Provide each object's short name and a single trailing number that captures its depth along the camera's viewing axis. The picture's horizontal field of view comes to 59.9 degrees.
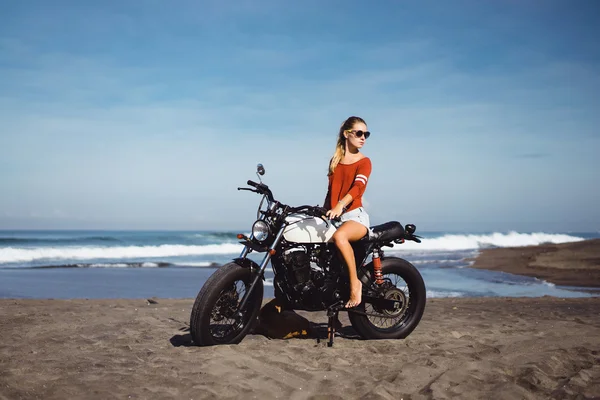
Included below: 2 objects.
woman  5.16
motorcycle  4.87
